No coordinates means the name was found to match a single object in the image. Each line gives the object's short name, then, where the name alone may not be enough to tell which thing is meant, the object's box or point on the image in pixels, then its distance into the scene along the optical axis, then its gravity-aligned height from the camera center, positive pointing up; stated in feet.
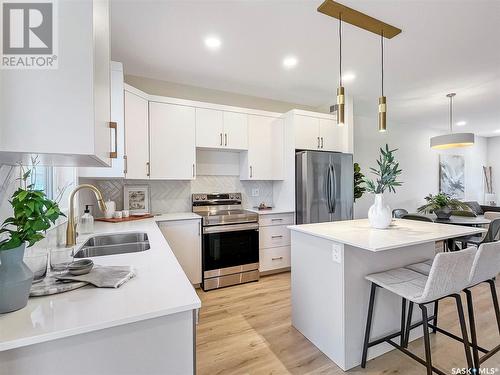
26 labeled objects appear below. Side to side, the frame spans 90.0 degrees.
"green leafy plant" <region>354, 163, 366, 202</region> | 13.79 +0.26
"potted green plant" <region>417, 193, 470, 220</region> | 12.21 -1.02
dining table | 11.22 -1.65
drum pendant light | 12.67 +2.36
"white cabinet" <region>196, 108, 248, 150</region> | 10.75 +2.63
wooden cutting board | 8.68 -1.06
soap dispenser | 6.78 -0.93
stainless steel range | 9.90 -2.45
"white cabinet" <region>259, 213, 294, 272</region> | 11.15 -2.46
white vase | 6.57 -0.74
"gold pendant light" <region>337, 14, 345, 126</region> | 6.53 +2.15
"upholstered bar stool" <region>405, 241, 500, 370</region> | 5.08 -1.86
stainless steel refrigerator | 11.05 +0.02
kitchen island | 5.54 -2.17
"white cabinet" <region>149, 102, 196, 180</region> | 9.91 +1.95
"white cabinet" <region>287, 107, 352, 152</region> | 11.88 +2.77
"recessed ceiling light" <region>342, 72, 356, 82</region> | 10.64 +4.81
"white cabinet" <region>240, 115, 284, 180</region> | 11.86 +1.81
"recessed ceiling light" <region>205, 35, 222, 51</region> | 7.90 +4.76
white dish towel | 3.15 -1.16
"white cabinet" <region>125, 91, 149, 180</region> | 9.04 +1.95
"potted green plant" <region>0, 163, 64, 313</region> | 2.37 -0.52
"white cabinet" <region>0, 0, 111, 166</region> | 2.20 +0.84
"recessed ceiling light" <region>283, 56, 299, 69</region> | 9.16 +4.75
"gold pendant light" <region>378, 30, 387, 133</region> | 7.06 +2.06
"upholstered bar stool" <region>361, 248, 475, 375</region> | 4.48 -2.01
